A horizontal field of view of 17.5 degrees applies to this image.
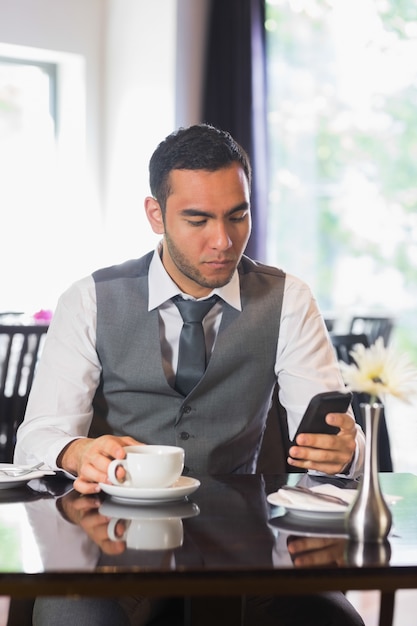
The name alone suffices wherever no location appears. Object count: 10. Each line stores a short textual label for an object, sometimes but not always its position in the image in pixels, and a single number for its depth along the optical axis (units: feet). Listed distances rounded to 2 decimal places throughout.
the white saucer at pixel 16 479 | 6.75
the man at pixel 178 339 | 7.90
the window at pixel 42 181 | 23.42
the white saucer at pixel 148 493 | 6.21
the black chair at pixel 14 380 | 12.54
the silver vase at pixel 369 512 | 5.66
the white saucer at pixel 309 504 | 6.05
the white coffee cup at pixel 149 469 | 6.22
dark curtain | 21.85
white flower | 5.76
